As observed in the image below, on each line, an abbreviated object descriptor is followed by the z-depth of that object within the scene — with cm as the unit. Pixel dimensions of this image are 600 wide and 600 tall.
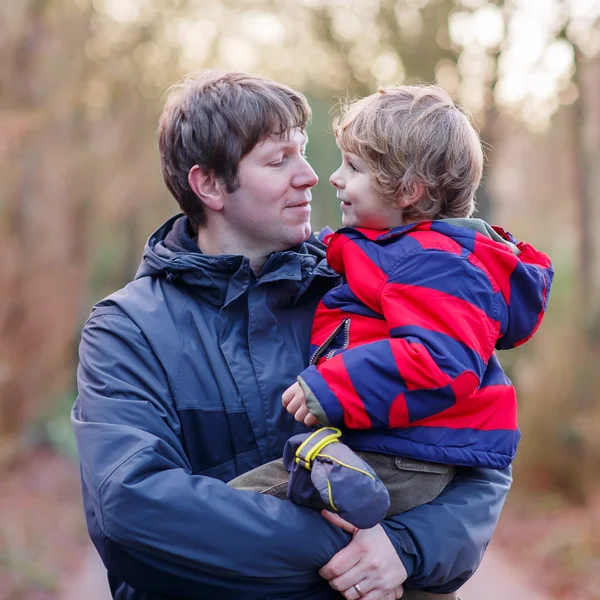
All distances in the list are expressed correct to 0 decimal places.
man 214
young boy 218
